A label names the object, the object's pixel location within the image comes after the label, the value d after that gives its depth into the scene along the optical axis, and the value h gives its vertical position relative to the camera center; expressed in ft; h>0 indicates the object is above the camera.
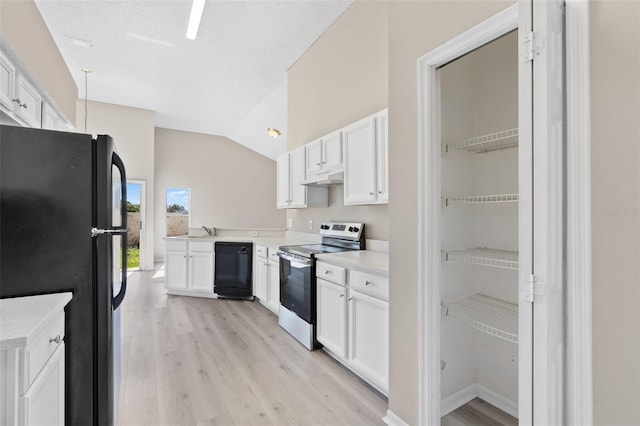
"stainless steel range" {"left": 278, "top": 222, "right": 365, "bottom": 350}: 8.84 -1.96
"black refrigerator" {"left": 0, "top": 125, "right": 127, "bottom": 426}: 4.23 -0.38
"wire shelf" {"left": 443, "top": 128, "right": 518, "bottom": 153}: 4.92 +1.25
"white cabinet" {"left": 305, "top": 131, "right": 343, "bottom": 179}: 9.64 +1.98
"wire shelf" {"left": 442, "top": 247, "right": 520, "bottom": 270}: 4.37 -0.71
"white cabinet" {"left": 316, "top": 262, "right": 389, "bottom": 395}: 6.46 -2.56
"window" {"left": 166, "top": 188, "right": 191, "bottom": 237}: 25.73 +0.27
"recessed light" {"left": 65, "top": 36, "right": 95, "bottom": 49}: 12.50 +7.18
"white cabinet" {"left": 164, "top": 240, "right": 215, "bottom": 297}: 14.37 -2.60
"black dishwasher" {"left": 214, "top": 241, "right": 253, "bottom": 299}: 13.75 -2.59
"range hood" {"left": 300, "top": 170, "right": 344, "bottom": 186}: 9.85 +1.18
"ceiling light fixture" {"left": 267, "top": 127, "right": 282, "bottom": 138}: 21.30 +5.72
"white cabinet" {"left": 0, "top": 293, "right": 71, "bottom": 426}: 2.95 -1.65
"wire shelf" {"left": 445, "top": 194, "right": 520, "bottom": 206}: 4.71 +0.24
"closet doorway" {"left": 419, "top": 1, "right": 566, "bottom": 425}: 3.09 -0.06
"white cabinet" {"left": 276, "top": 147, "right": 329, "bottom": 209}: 11.80 +1.09
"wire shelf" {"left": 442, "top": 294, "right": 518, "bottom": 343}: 4.63 -1.72
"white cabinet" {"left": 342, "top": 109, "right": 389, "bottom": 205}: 7.91 +1.48
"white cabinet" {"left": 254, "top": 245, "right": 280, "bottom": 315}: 11.61 -2.63
